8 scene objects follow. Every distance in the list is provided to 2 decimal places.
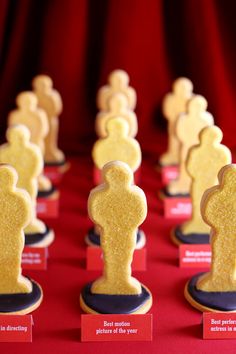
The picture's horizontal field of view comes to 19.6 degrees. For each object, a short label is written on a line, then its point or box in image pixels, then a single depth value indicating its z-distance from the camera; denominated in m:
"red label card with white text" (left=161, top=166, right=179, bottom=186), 1.64
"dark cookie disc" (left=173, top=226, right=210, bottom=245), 1.31
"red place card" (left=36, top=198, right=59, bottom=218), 1.47
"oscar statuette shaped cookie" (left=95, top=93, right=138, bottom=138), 1.55
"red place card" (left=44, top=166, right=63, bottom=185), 1.68
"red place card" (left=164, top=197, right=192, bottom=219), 1.45
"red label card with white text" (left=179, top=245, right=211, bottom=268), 1.24
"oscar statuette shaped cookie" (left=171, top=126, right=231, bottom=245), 1.28
